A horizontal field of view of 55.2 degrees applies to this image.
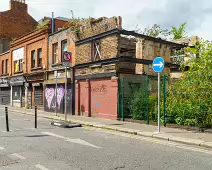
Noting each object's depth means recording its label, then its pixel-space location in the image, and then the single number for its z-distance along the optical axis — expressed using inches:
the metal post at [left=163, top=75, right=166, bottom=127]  371.7
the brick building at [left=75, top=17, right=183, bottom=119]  468.0
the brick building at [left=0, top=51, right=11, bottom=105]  960.9
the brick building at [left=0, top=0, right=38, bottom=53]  1133.3
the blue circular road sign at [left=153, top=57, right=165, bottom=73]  322.8
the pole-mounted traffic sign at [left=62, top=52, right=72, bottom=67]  420.7
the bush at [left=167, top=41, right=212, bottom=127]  332.3
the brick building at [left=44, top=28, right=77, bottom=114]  588.5
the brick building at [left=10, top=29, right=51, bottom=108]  725.5
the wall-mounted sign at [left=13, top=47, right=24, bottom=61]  849.5
